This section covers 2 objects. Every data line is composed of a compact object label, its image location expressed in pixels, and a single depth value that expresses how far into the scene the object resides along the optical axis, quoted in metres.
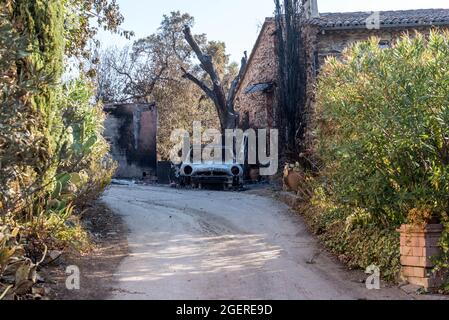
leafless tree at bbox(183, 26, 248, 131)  23.88
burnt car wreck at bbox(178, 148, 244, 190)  18.00
